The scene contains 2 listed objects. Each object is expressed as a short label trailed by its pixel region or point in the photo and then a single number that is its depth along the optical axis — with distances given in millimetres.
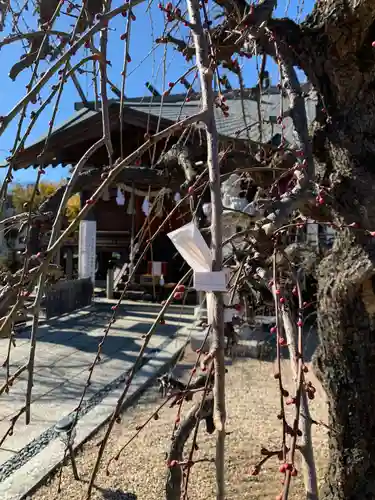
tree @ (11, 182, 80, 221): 14206
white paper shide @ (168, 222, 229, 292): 957
